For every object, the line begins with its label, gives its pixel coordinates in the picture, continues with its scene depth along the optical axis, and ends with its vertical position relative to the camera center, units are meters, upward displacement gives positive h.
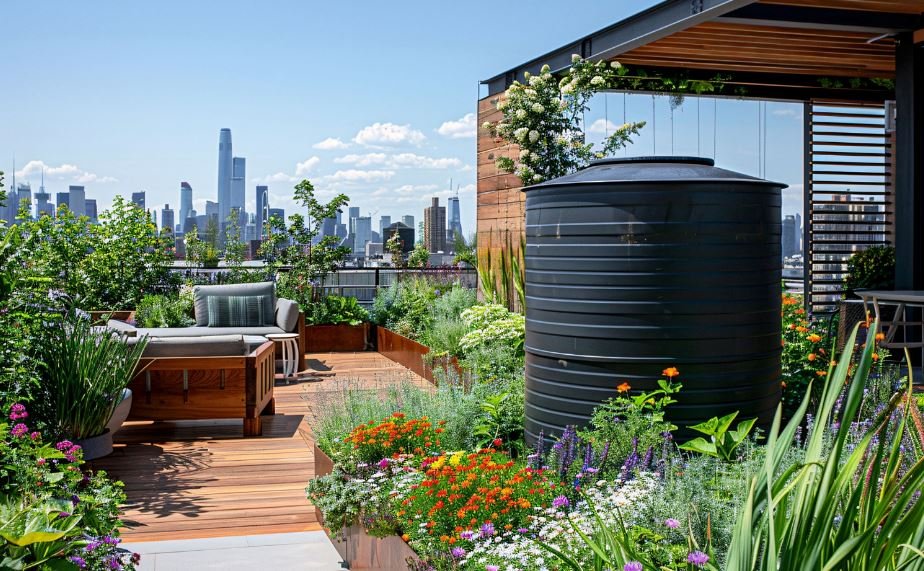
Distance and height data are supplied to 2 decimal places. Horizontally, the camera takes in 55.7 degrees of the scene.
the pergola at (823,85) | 7.39 +1.90
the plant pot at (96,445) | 5.50 -1.19
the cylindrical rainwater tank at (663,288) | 3.61 -0.13
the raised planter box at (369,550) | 3.21 -1.19
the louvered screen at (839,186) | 10.64 +0.88
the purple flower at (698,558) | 1.67 -0.58
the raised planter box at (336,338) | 11.88 -1.09
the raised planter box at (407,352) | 8.48 -1.07
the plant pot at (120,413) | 5.88 -1.06
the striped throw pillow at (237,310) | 9.96 -0.60
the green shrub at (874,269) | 9.54 -0.14
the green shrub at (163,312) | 10.03 -0.62
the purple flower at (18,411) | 3.69 -0.65
